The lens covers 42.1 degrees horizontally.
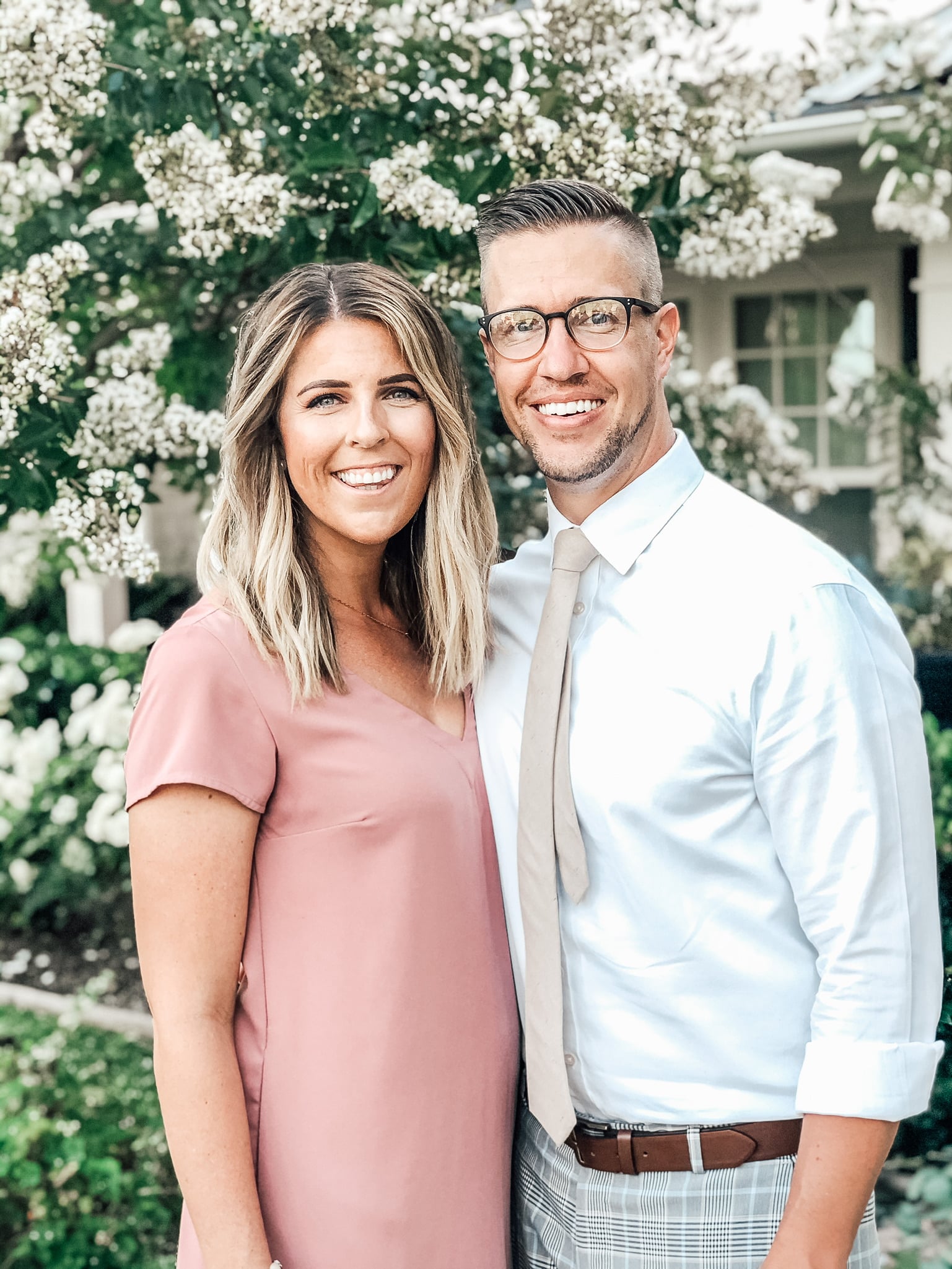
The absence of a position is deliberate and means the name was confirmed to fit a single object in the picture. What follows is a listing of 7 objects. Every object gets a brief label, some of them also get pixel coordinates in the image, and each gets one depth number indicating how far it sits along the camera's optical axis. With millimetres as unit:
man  1667
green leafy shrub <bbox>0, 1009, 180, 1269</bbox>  3141
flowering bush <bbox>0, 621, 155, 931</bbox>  4961
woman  1765
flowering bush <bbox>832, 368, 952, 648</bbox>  5621
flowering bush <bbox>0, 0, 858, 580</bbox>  2504
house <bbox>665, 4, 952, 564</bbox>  6844
